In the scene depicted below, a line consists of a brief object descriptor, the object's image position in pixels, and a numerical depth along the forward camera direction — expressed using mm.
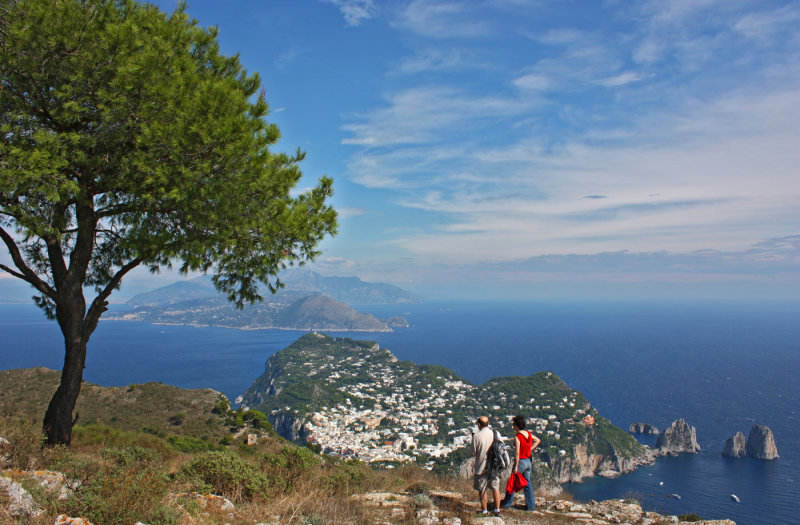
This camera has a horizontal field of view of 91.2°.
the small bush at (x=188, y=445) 14591
